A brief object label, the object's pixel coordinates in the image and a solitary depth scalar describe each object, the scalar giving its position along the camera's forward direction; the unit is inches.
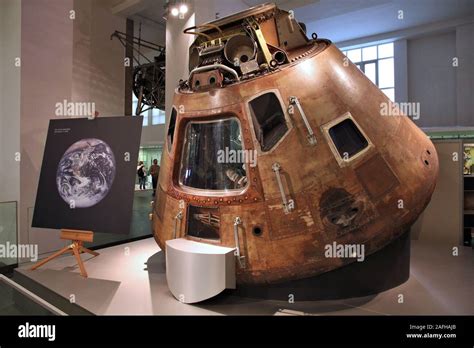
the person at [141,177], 366.3
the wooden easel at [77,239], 129.8
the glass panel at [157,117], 557.6
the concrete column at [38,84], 159.6
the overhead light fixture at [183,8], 214.5
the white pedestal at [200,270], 95.6
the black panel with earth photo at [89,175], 125.3
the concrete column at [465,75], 333.4
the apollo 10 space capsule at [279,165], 95.0
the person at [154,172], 317.4
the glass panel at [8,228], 150.1
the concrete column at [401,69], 381.4
